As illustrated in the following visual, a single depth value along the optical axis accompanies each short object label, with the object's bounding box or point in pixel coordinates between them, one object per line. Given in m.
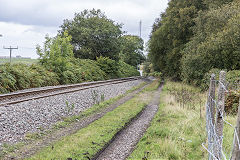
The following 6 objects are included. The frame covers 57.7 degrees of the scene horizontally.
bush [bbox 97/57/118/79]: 34.47
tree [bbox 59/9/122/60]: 36.34
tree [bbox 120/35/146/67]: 62.44
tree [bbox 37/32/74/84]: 22.16
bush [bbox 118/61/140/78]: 40.47
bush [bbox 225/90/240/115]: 8.59
